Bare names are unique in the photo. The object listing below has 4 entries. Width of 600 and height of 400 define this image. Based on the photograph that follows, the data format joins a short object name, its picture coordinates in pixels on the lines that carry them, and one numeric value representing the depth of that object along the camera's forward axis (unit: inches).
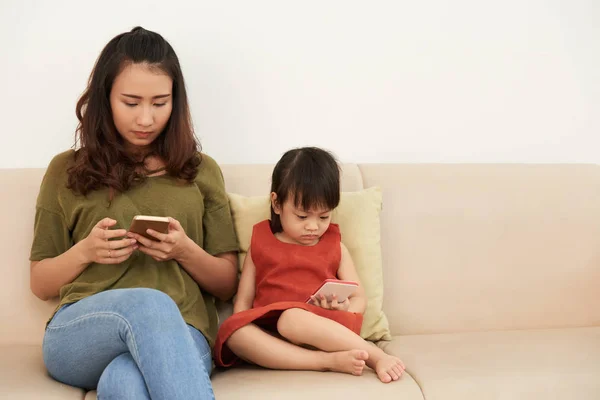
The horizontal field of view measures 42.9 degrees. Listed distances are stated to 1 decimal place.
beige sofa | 83.5
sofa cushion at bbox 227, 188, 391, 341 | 86.0
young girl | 73.7
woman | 75.5
